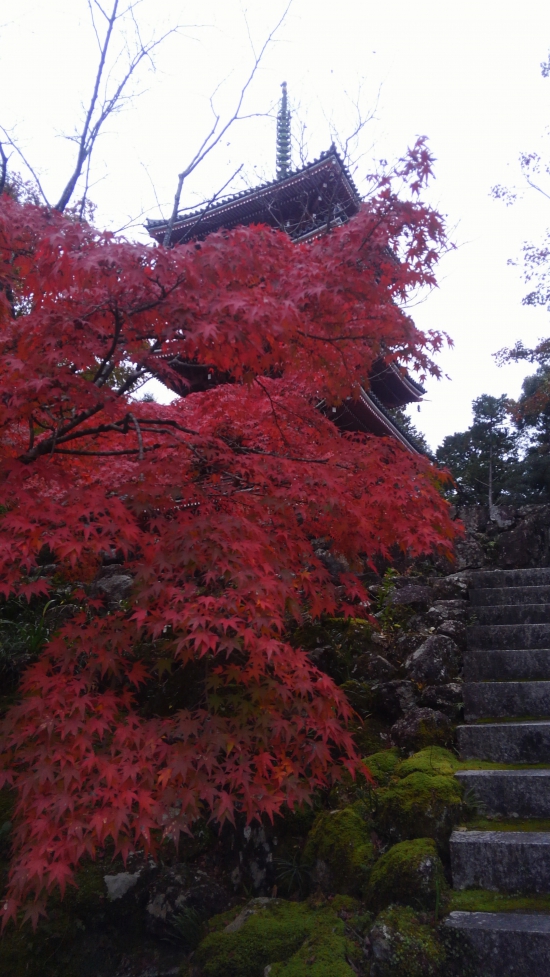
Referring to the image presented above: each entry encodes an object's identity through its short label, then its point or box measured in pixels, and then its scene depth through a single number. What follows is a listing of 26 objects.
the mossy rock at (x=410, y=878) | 3.28
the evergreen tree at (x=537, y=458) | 27.88
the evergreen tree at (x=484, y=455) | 30.78
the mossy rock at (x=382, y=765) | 4.20
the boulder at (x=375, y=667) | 5.14
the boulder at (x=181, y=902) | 3.72
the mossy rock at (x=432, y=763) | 4.02
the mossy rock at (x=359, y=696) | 4.89
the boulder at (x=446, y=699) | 4.68
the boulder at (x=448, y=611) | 5.67
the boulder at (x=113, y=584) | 6.89
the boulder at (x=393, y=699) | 4.85
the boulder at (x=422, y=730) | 4.48
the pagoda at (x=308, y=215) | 10.77
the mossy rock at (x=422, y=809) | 3.66
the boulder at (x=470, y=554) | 7.22
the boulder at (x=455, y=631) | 5.37
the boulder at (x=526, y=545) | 7.34
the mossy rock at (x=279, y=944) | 3.08
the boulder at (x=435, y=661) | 4.91
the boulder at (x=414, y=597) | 6.00
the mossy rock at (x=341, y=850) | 3.65
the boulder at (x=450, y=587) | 6.22
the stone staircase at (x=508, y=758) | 2.97
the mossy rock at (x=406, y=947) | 2.95
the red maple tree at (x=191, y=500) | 2.94
